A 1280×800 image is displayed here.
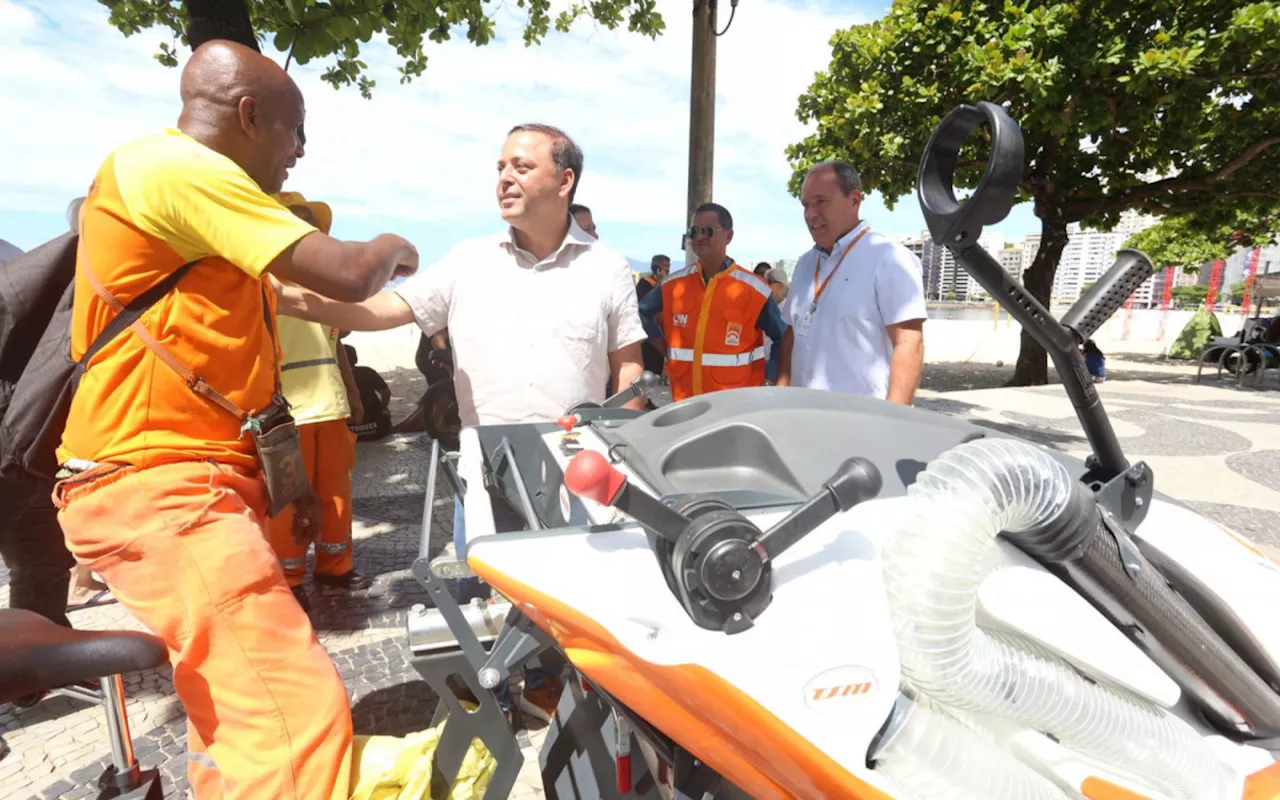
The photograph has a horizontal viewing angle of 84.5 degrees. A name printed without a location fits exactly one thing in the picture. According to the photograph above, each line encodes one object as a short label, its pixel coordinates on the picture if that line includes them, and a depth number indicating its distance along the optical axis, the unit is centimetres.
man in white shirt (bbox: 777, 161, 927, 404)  300
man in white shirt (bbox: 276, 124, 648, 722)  239
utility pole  632
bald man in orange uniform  145
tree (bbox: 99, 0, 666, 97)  368
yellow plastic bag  154
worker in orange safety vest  402
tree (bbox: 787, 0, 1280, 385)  840
